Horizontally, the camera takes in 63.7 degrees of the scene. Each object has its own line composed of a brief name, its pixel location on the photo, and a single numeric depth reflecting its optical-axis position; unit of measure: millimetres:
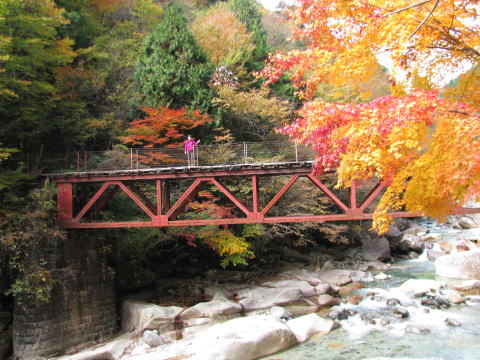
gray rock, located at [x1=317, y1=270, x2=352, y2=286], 17062
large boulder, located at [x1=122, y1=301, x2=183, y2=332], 12305
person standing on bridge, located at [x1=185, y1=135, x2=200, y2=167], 13375
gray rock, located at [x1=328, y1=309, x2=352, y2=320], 12551
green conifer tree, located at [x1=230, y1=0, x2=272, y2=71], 25394
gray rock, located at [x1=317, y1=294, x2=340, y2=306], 13903
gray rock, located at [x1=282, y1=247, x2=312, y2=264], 20000
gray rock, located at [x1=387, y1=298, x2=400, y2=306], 13602
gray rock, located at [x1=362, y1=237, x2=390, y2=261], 21438
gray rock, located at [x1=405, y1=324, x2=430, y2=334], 10961
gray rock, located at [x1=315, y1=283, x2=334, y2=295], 14969
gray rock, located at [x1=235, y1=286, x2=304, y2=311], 13758
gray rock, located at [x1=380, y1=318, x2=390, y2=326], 11859
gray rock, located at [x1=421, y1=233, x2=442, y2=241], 24250
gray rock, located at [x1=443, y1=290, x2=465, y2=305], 13335
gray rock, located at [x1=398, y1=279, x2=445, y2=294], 14514
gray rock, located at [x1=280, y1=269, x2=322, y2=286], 16270
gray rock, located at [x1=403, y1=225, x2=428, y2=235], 25412
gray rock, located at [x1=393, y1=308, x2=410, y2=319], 12336
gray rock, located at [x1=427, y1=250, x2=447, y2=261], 20500
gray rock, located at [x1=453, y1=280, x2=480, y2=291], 14727
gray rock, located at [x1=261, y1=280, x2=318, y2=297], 14805
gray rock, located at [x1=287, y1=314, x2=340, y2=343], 10922
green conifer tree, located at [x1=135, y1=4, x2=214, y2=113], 18906
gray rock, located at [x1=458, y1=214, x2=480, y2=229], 26734
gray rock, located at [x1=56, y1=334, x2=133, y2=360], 10785
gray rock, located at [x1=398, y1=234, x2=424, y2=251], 22755
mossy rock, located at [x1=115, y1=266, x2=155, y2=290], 14578
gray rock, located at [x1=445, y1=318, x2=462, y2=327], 11294
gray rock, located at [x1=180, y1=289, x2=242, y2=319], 12664
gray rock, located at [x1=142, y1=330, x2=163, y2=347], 11309
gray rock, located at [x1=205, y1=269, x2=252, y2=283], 16453
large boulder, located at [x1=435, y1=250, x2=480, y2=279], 16609
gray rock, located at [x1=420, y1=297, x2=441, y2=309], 12992
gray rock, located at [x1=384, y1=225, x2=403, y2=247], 23578
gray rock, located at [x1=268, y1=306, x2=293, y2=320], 12906
